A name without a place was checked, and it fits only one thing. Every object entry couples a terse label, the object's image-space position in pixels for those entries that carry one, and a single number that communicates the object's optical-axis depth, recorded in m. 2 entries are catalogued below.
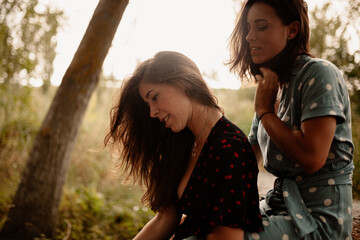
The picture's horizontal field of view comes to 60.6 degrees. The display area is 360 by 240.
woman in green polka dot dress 1.32
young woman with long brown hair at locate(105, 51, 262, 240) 1.39
